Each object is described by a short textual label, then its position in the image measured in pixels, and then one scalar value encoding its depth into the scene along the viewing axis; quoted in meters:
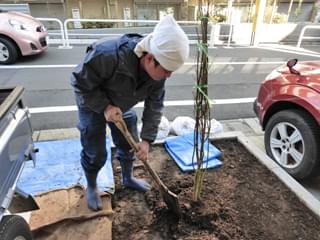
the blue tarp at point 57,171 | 2.30
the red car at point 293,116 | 2.31
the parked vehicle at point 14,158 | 1.30
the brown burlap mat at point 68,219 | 1.81
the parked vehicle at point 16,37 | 5.73
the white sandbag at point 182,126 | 3.13
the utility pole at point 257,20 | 8.55
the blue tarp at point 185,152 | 2.46
